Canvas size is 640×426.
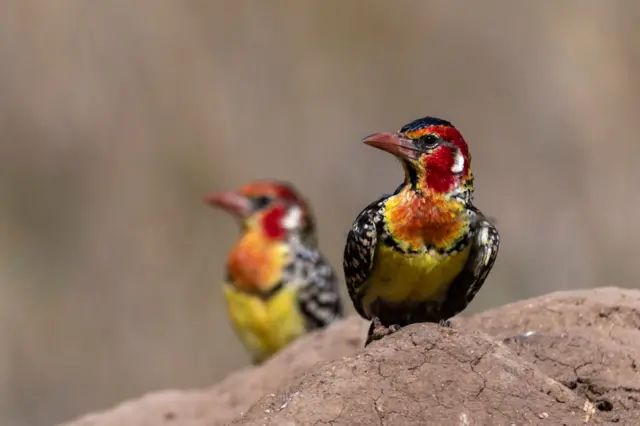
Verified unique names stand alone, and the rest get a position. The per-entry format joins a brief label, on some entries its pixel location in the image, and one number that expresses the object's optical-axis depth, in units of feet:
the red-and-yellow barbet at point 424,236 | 22.49
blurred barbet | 44.37
